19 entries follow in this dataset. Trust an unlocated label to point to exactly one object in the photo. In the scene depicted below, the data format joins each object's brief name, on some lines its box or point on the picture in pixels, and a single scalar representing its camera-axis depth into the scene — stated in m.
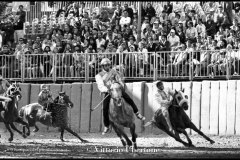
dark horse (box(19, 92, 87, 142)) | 27.42
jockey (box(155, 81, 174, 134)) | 23.98
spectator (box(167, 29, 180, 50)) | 29.25
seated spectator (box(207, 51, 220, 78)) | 27.70
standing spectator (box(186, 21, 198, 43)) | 29.35
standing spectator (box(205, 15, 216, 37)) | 29.78
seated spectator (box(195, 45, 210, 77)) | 27.89
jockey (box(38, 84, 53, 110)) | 29.22
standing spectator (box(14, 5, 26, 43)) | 35.72
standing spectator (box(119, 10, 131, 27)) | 31.78
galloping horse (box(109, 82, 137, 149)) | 21.69
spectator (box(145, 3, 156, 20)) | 32.09
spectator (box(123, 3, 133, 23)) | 32.12
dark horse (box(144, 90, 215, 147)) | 23.88
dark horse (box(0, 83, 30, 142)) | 26.31
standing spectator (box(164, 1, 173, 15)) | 31.70
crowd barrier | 27.89
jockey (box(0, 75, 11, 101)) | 27.01
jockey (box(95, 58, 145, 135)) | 22.38
